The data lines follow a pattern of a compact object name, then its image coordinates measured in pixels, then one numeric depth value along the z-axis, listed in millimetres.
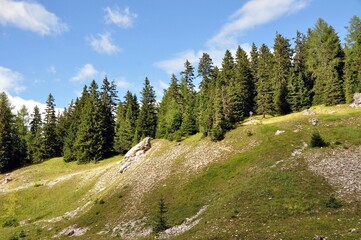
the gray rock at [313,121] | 57594
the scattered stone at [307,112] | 77025
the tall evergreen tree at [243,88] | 92938
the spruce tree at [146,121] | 97125
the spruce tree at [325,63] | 80188
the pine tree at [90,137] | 96206
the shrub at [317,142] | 48188
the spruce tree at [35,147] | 114694
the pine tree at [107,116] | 100888
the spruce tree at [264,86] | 90312
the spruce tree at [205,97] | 72125
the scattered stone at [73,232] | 45250
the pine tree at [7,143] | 100750
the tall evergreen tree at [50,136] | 116062
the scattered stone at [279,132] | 56625
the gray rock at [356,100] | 70862
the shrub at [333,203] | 30338
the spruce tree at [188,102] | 83062
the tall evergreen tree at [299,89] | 89438
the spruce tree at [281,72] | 90938
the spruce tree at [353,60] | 75938
